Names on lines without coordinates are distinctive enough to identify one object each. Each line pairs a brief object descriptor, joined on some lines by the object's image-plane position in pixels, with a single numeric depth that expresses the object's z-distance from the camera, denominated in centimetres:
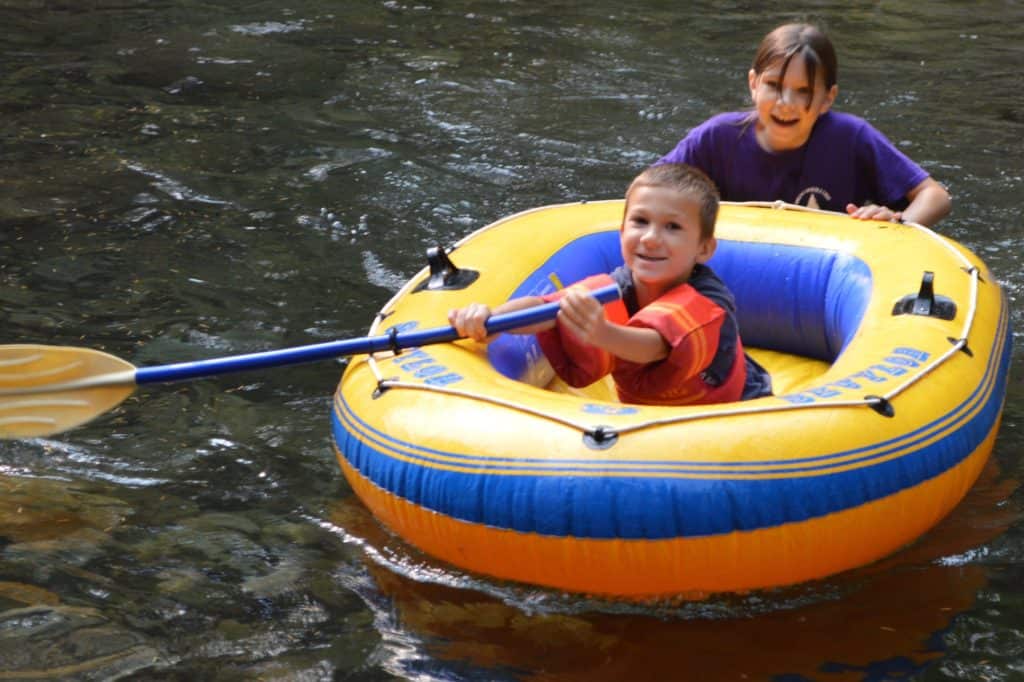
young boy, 628
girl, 864
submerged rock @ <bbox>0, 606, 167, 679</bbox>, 578
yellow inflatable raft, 567
